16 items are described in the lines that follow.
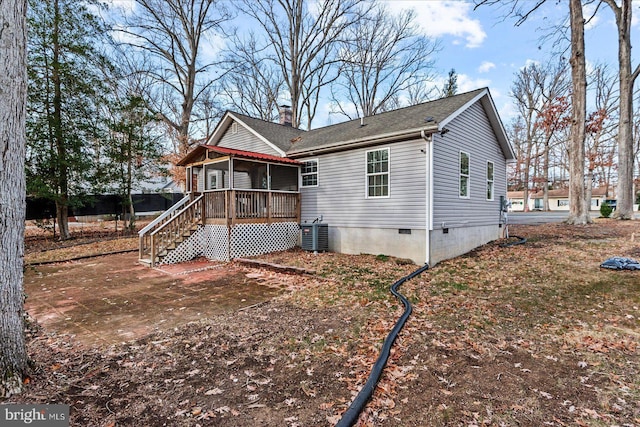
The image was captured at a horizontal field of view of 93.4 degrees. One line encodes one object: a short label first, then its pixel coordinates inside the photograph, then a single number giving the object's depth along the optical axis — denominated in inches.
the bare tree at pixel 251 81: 903.1
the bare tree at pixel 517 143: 1344.7
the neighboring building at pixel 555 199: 1897.1
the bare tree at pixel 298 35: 869.8
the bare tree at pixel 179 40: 728.3
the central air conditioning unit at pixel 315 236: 382.6
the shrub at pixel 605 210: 821.4
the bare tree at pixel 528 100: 1153.4
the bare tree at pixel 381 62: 924.0
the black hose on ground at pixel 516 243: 401.4
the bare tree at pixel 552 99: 962.6
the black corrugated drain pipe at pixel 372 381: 88.8
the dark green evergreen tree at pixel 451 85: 1149.7
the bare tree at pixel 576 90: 538.3
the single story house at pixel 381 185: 326.6
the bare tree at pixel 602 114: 960.8
